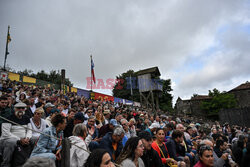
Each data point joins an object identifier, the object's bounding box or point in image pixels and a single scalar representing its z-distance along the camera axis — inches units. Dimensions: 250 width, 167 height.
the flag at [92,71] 843.1
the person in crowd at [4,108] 155.6
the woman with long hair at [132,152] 111.9
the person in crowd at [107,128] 177.2
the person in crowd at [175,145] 167.1
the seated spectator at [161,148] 150.7
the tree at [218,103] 1720.0
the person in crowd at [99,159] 77.7
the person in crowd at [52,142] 111.5
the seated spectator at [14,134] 128.8
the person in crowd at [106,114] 268.3
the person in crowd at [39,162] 45.6
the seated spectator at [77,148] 104.3
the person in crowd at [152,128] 230.8
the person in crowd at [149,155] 137.1
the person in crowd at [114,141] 139.3
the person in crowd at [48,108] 257.0
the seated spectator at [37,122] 155.2
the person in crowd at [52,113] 204.1
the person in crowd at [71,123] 173.2
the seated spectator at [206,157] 125.0
